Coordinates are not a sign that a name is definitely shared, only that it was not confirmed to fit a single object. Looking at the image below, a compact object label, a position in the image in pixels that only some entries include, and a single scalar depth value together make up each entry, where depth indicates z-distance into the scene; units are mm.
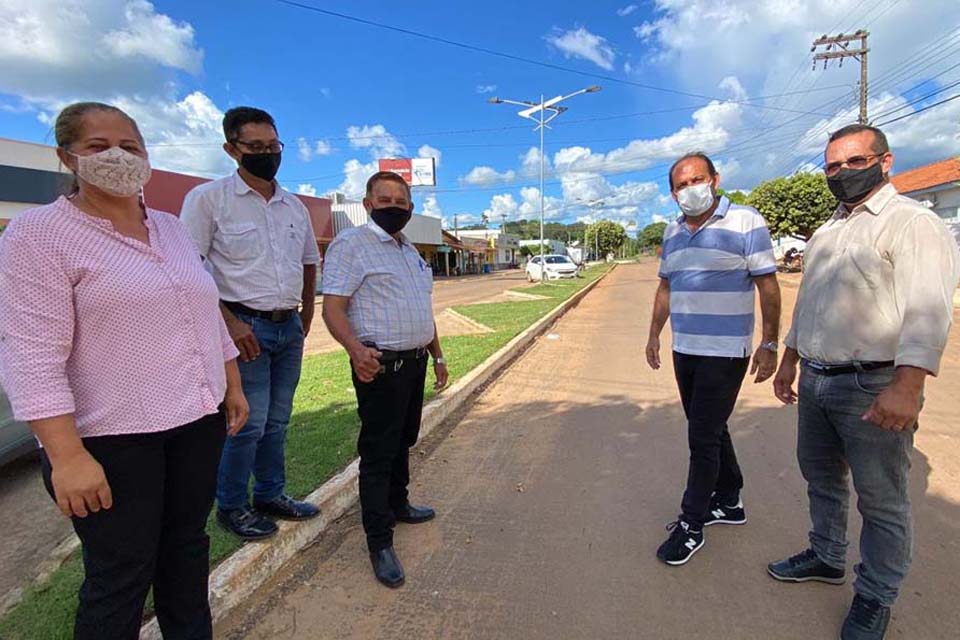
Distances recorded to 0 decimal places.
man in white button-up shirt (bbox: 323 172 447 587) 2615
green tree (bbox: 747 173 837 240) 26156
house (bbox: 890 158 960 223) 23219
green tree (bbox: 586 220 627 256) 77688
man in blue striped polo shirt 2670
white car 31109
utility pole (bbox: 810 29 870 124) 20464
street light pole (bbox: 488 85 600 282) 22500
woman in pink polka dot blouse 1472
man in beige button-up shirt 1896
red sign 39844
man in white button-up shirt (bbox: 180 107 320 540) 2578
